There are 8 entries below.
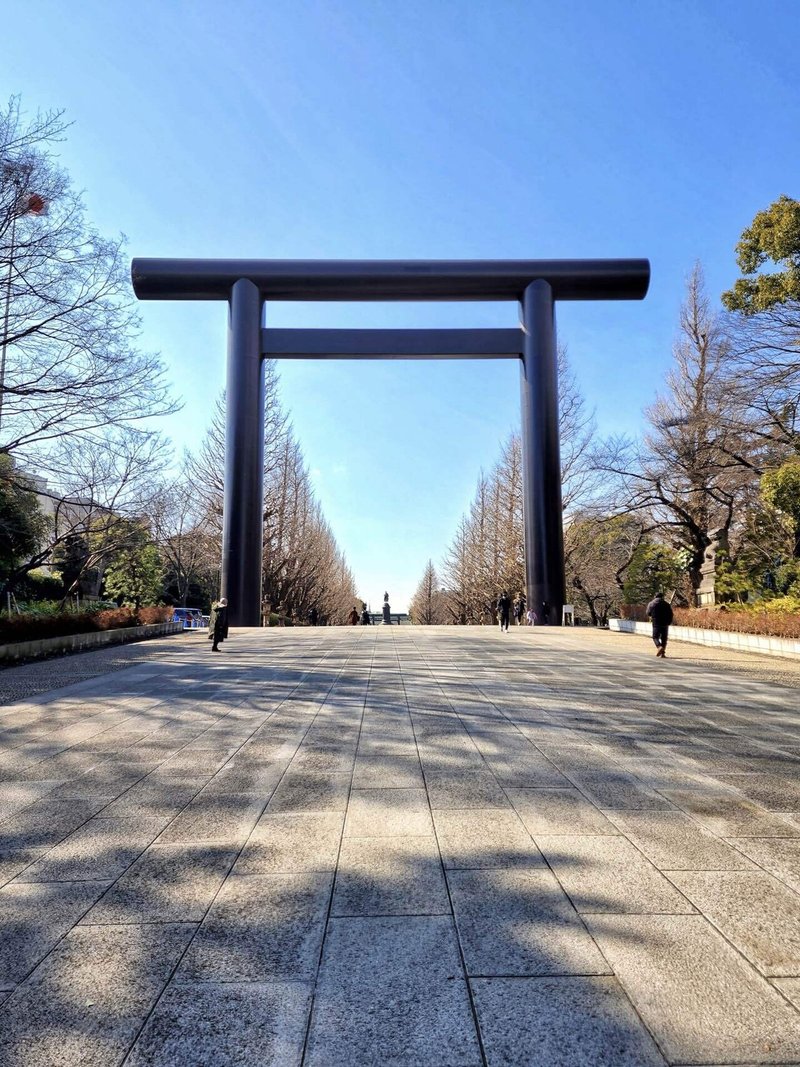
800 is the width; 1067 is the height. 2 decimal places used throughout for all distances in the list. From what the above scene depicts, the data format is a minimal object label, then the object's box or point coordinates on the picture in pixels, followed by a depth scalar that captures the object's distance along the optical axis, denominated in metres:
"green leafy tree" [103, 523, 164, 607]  23.77
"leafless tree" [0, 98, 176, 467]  9.06
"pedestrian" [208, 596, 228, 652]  12.16
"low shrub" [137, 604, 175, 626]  16.56
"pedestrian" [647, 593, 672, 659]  11.06
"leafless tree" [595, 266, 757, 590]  14.66
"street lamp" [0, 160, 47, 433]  8.96
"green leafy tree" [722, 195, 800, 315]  12.66
